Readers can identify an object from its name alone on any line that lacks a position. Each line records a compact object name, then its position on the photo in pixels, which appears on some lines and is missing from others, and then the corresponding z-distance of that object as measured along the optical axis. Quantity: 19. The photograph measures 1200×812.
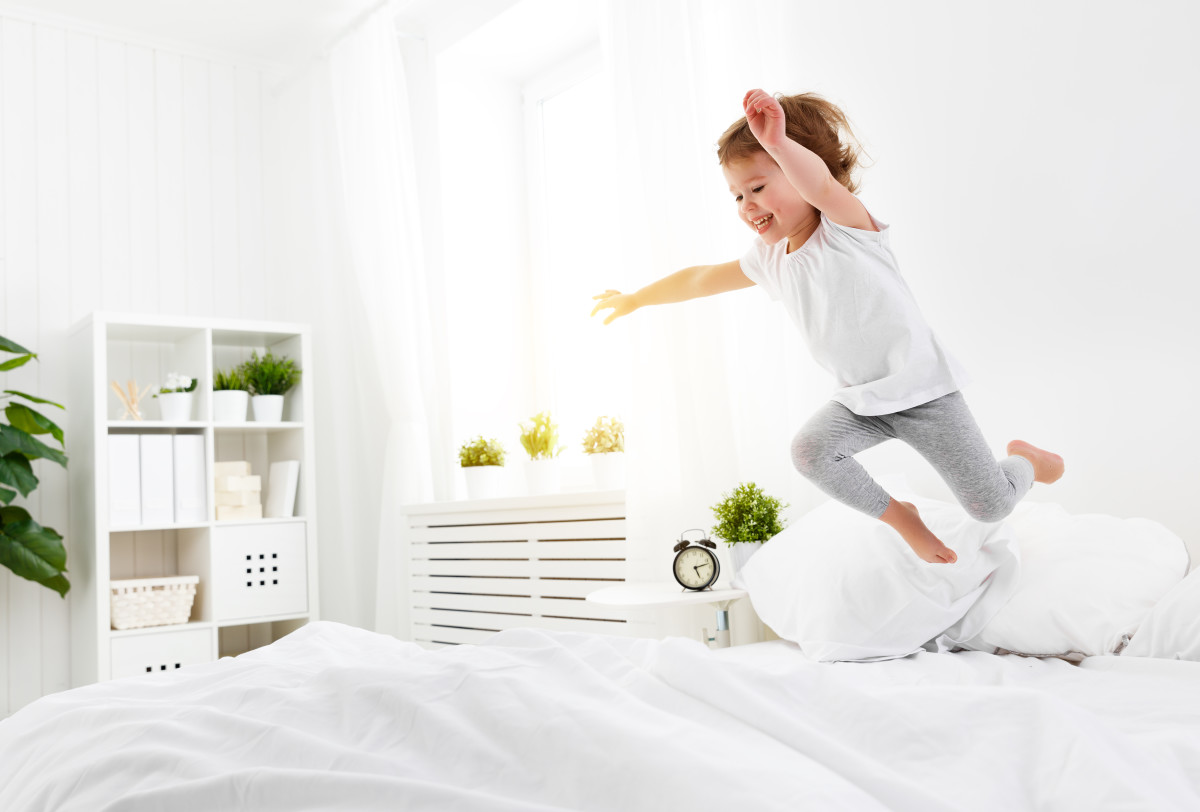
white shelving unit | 3.16
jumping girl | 1.60
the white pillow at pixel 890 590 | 1.72
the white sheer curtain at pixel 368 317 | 3.41
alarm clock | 2.12
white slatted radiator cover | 2.63
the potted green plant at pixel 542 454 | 3.12
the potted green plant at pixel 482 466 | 3.23
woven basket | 3.17
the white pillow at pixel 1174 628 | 1.48
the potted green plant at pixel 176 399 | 3.34
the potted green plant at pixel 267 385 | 3.53
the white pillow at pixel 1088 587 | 1.60
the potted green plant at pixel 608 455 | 2.88
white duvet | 0.82
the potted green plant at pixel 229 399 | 3.42
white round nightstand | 2.01
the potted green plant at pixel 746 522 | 2.16
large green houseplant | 3.00
